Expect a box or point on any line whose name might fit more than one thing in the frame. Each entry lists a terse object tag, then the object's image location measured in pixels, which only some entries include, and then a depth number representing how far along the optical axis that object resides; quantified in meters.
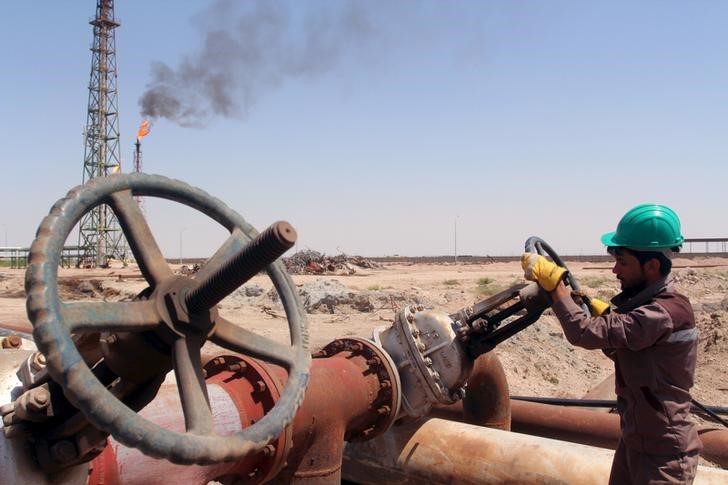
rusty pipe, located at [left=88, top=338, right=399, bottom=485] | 2.46
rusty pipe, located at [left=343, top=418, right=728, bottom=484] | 3.33
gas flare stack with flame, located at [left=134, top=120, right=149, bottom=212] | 35.13
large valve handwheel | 1.58
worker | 2.49
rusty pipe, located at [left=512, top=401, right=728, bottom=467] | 4.00
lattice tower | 33.66
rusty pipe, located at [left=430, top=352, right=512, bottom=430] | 4.18
